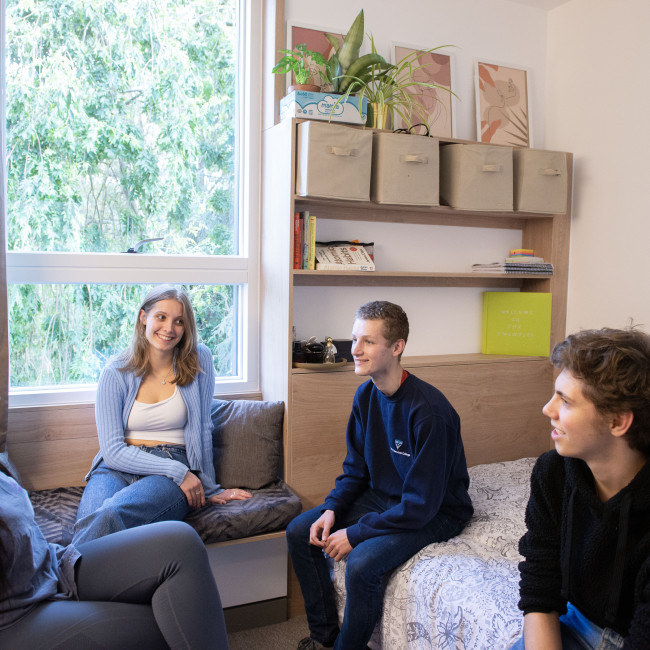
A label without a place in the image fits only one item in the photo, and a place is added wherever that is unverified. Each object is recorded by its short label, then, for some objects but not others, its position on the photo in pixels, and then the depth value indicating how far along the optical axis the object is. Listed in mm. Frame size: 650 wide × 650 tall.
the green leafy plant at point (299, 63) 2582
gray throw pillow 2547
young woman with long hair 2227
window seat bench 2299
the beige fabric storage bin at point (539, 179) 2979
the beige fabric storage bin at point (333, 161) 2484
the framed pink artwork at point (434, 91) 3006
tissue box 2525
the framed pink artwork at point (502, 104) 3188
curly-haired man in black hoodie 1306
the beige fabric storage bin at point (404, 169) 2635
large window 2473
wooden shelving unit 2617
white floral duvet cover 1736
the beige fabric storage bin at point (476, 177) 2820
